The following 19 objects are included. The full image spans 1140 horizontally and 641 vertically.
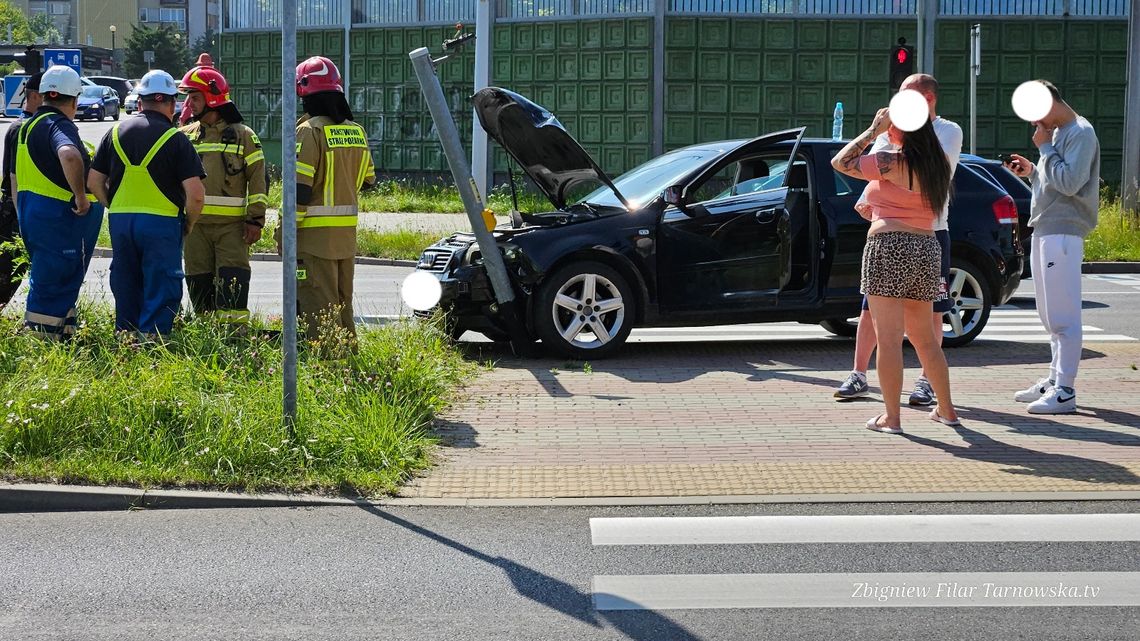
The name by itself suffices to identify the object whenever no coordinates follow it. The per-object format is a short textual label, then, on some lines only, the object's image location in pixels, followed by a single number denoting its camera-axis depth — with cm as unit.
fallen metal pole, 1050
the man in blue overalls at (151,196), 877
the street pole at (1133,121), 2070
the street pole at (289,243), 696
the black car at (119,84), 7112
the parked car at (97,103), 6016
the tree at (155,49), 9225
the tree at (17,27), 10964
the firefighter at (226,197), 944
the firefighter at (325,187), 918
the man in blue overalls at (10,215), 995
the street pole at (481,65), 2014
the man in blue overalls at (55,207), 920
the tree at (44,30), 13612
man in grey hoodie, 828
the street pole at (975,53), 2130
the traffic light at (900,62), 2441
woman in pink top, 766
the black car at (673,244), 1063
